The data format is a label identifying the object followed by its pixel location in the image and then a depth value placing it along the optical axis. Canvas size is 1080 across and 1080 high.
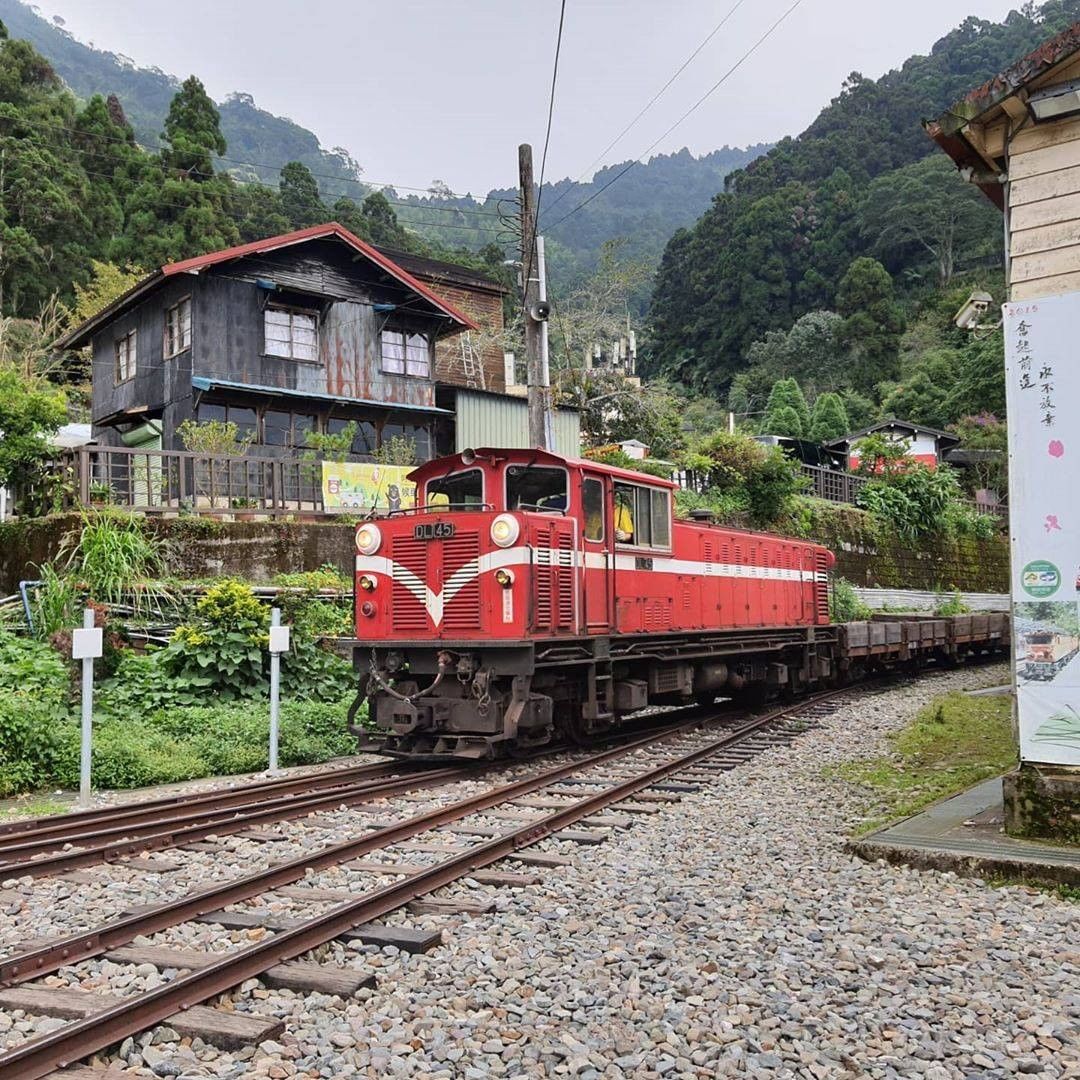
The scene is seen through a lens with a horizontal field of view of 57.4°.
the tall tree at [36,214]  39.99
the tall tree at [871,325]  62.38
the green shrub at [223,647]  11.98
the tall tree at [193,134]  47.22
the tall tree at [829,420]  52.53
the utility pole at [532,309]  14.88
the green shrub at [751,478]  27.75
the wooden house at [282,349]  24.44
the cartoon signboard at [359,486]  19.00
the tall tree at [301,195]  56.56
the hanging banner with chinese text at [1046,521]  6.27
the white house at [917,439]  45.69
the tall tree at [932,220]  67.44
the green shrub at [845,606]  23.95
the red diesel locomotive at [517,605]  9.61
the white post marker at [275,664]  10.16
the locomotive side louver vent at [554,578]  9.74
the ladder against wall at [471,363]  36.19
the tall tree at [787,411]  52.06
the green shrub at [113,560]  13.36
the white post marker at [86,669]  8.46
